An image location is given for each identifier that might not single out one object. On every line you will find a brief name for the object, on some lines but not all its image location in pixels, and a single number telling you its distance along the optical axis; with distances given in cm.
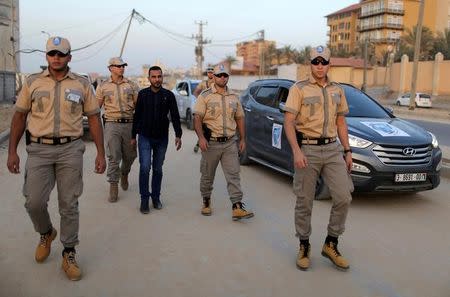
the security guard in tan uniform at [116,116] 641
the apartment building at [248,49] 13968
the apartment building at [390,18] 9219
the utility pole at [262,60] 7538
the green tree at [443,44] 5467
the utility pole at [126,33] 4197
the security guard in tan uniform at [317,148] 418
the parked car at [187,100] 1556
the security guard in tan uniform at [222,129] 560
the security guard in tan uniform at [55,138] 386
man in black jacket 579
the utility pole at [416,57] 2734
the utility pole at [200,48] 6869
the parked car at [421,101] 3862
